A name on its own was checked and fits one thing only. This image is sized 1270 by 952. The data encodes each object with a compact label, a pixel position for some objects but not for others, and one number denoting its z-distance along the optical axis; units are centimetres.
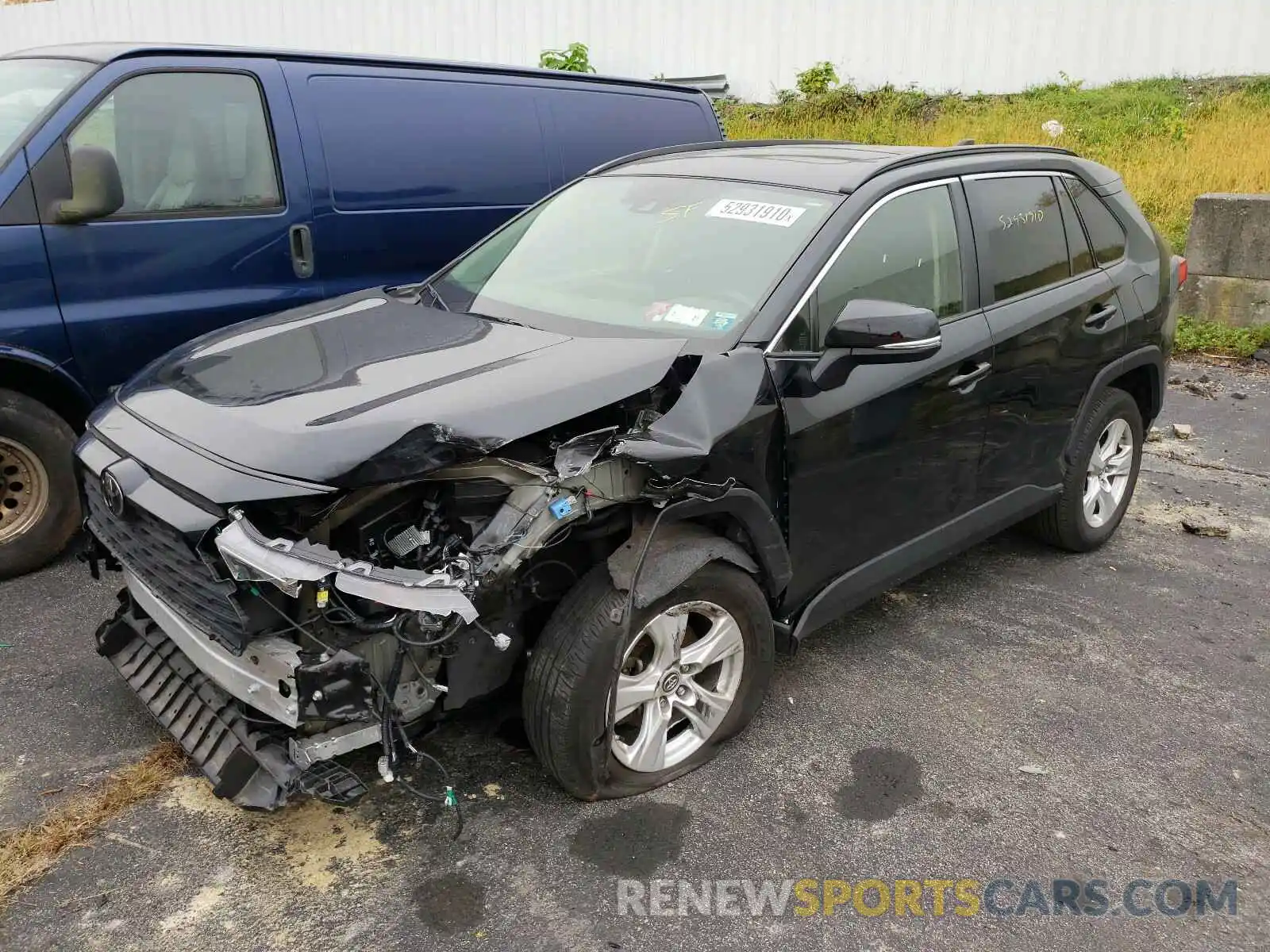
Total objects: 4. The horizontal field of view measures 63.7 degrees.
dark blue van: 406
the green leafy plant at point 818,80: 1310
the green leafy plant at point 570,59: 1370
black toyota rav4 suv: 253
